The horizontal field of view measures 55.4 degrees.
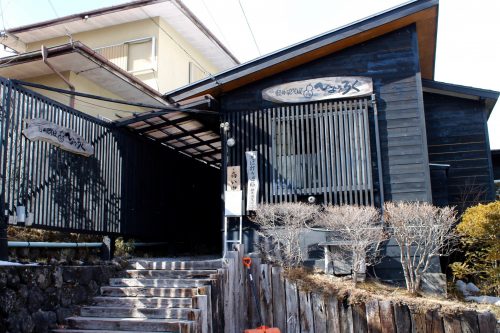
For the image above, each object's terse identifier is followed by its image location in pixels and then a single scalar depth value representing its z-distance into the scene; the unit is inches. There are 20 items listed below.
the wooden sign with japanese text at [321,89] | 453.1
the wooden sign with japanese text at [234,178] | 456.4
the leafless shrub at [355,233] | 359.9
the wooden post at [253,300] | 315.6
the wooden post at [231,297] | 287.3
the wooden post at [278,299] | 310.2
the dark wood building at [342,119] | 434.0
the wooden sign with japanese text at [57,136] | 352.5
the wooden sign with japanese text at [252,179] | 447.8
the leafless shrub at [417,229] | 356.2
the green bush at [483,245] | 364.2
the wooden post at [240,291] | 304.8
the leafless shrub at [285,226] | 378.6
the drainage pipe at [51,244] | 345.9
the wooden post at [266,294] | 313.1
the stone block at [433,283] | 381.1
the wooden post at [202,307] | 249.6
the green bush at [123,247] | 469.7
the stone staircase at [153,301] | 266.5
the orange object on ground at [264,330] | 272.5
